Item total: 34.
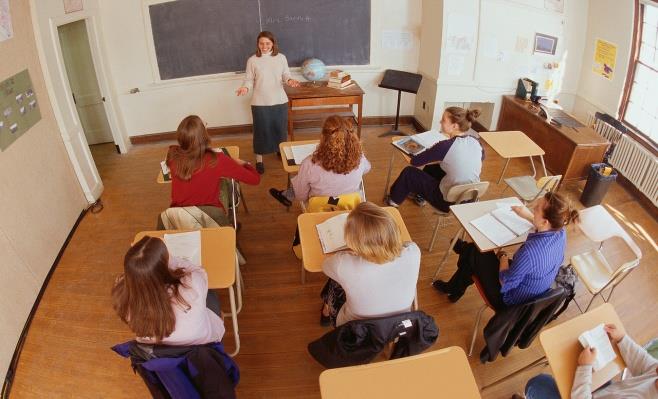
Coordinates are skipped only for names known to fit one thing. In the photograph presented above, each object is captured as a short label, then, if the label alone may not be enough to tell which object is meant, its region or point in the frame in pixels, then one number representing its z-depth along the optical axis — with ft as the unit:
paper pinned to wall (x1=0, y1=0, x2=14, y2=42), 9.83
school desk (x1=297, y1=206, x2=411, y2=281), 7.63
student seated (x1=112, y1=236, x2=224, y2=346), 5.44
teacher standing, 13.79
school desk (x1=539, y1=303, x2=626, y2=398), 6.07
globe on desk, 16.72
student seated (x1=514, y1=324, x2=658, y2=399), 5.72
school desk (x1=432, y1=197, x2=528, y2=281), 8.40
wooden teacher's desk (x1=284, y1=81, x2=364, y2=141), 16.02
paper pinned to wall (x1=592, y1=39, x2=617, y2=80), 14.90
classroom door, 15.43
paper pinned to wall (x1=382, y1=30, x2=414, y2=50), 17.52
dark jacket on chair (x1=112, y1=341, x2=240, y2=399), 5.73
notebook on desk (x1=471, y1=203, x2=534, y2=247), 8.53
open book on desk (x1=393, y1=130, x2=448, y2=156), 11.46
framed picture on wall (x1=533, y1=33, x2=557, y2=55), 16.31
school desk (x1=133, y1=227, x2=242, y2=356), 7.21
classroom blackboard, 15.92
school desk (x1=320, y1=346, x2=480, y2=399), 5.50
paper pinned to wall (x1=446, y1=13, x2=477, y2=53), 15.99
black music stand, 17.22
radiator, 13.45
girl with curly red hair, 8.77
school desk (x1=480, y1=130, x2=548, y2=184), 12.23
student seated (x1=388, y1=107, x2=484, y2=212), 10.26
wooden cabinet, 14.34
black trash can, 13.58
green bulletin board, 9.83
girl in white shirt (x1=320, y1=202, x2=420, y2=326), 6.16
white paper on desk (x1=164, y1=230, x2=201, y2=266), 7.53
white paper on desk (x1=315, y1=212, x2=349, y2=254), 7.71
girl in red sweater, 8.75
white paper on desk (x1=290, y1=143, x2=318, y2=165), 10.76
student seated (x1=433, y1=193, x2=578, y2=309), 7.33
